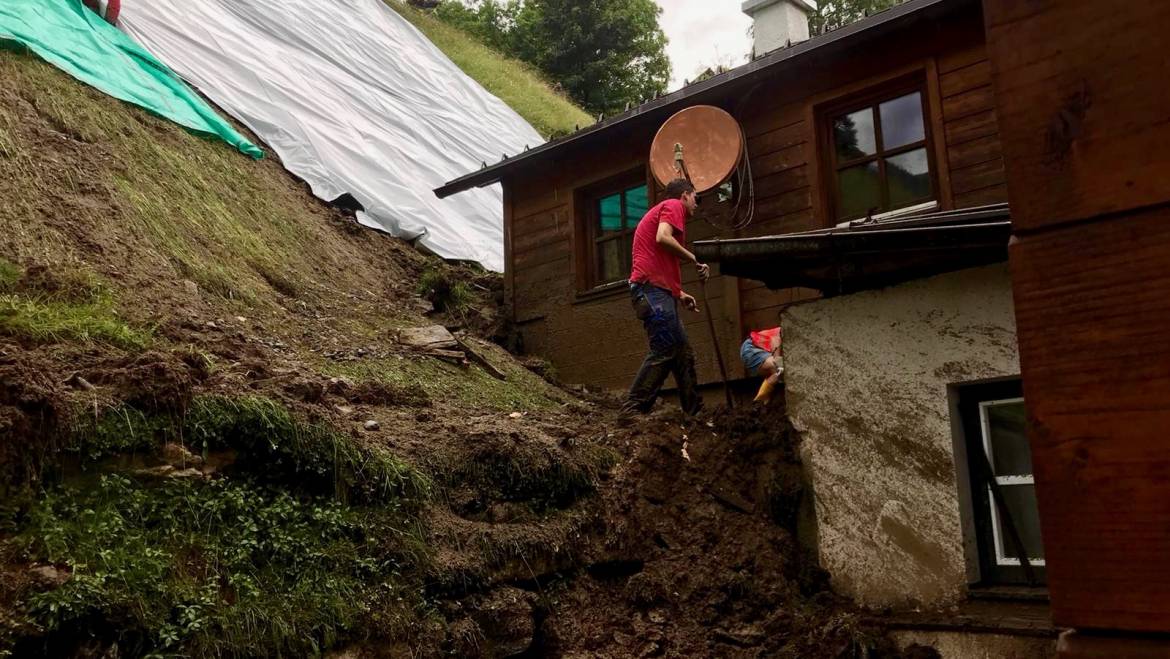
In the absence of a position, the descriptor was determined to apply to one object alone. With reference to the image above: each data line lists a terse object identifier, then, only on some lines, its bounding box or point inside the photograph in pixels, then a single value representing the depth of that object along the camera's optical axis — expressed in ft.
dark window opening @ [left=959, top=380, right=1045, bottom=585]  15.55
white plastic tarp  37.93
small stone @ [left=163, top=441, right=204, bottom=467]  13.21
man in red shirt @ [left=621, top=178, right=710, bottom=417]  22.13
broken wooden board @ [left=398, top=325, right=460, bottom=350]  25.81
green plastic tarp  27.63
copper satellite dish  26.18
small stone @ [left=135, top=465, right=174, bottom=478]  12.84
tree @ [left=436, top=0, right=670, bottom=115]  104.58
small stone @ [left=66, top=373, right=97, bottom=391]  13.16
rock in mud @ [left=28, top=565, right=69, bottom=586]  10.79
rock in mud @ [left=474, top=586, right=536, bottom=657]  14.43
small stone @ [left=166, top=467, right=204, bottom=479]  13.05
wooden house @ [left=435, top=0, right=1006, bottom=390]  23.79
